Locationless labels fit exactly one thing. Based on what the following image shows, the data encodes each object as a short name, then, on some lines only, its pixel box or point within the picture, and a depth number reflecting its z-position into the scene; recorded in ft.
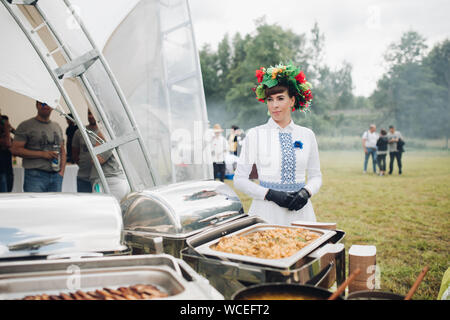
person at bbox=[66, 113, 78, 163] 15.01
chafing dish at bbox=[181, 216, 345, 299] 3.49
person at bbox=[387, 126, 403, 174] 39.14
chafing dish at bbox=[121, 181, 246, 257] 4.72
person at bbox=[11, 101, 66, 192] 12.00
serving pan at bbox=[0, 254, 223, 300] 3.16
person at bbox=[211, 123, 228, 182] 30.32
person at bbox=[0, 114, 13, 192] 14.14
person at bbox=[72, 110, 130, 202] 11.66
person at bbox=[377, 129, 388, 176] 38.55
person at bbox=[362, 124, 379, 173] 40.65
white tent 11.21
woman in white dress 6.83
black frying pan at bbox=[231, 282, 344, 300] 2.84
